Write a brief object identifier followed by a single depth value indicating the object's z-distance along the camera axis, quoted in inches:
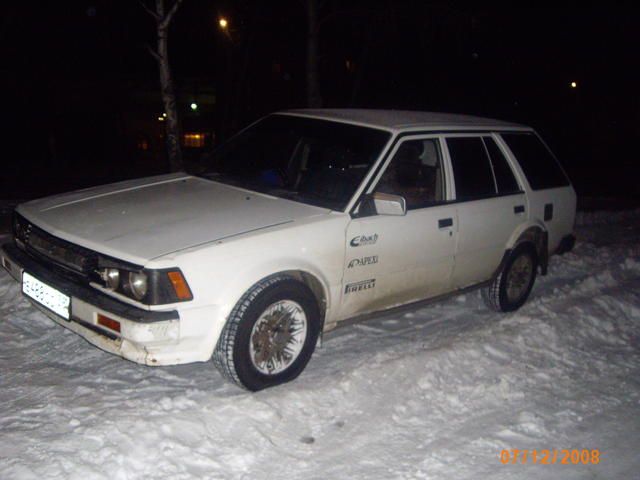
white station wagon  147.5
